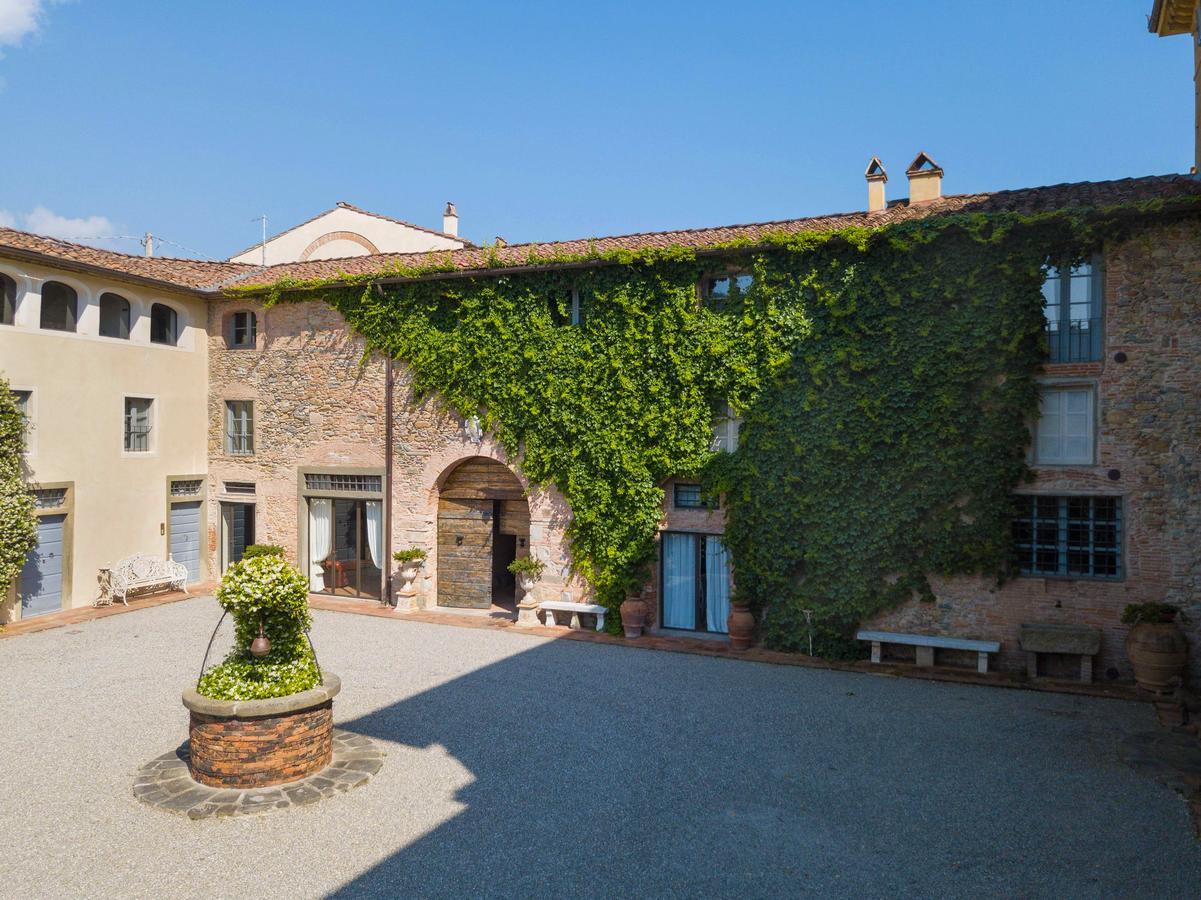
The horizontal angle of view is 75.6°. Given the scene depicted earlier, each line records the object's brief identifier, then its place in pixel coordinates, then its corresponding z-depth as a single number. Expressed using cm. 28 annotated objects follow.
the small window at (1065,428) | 1170
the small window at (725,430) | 1357
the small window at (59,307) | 1502
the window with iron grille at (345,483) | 1656
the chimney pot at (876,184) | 1367
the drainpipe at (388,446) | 1627
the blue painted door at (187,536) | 1770
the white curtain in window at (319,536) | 1722
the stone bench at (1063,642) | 1132
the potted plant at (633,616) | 1387
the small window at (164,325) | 1725
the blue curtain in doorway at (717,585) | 1380
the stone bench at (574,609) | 1427
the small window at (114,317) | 1616
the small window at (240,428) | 1795
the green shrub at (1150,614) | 1089
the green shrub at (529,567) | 1480
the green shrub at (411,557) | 1580
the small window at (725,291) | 1346
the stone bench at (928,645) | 1182
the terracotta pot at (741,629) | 1312
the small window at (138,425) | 1669
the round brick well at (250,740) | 732
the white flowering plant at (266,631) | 761
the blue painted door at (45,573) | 1477
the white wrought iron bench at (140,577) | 1595
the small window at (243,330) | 1794
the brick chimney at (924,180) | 1324
